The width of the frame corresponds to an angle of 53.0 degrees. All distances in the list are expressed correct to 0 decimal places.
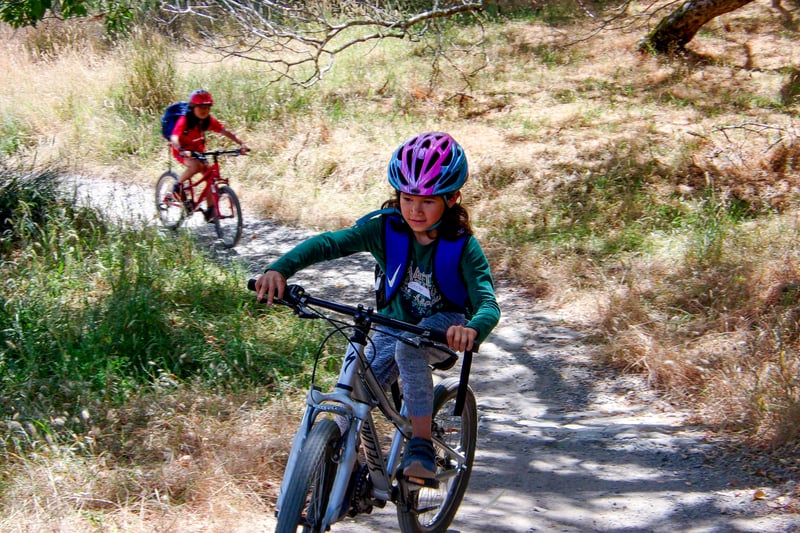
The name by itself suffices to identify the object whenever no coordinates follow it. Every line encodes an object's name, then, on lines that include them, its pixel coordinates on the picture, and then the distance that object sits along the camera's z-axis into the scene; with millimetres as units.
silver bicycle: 2688
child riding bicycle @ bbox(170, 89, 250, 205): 8273
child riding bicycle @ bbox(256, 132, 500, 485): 3107
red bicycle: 8266
